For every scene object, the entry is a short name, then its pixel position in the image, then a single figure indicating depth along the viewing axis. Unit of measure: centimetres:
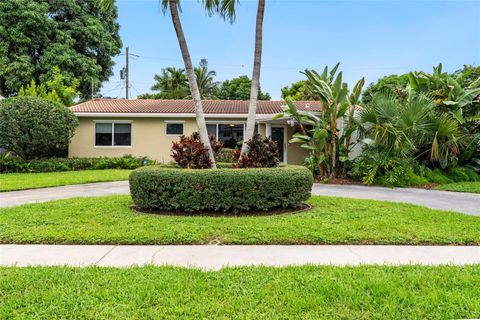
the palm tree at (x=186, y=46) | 780
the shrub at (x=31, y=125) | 1451
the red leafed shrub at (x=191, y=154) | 765
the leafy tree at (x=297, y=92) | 3328
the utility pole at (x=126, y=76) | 3044
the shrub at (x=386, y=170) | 1119
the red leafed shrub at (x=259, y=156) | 784
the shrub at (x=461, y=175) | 1218
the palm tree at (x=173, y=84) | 3703
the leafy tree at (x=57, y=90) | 1978
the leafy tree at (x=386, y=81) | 2753
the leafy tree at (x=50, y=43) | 2388
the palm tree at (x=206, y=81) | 4022
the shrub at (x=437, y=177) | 1177
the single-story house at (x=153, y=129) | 1747
